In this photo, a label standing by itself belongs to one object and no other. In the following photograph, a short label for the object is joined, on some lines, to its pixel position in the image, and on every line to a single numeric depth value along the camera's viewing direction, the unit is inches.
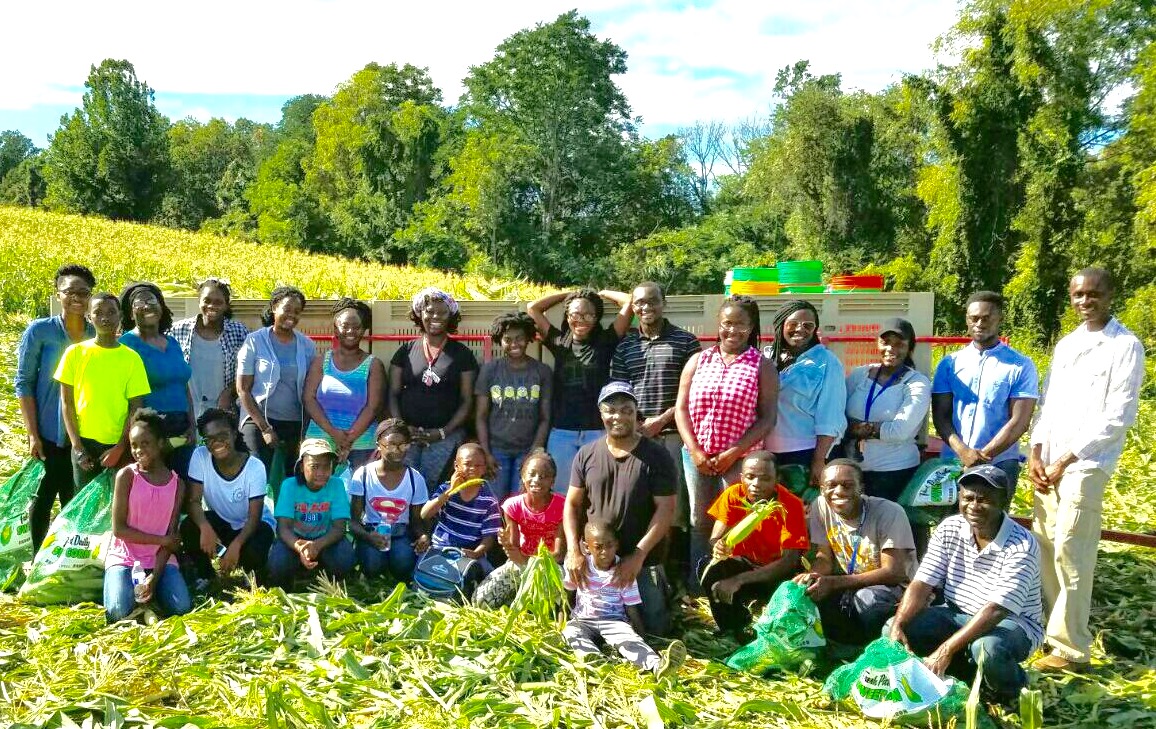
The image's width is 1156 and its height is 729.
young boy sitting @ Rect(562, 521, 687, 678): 186.9
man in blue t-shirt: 213.6
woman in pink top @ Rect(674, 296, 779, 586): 214.5
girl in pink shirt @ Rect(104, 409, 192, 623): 205.8
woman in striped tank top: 243.4
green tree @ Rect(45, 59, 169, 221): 2094.0
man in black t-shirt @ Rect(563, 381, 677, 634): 198.5
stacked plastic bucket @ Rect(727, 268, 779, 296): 267.4
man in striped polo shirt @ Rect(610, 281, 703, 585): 229.8
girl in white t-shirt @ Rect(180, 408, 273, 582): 220.1
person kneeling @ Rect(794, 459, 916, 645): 191.5
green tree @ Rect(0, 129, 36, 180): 3577.8
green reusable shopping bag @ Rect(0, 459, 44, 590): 224.5
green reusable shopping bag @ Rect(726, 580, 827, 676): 183.6
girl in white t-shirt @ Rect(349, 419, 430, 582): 228.4
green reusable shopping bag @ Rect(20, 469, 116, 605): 212.4
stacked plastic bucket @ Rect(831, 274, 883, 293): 283.7
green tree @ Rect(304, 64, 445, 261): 1808.6
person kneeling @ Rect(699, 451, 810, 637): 199.6
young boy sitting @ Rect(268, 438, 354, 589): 220.5
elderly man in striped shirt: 169.2
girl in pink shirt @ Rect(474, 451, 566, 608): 206.5
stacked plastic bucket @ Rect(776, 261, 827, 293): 278.8
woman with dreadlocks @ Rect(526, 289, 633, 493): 239.5
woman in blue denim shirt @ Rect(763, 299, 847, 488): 220.5
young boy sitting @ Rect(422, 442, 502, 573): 223.8
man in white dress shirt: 190.9
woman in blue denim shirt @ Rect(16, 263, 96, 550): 226.4
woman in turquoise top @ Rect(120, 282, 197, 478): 229.0
